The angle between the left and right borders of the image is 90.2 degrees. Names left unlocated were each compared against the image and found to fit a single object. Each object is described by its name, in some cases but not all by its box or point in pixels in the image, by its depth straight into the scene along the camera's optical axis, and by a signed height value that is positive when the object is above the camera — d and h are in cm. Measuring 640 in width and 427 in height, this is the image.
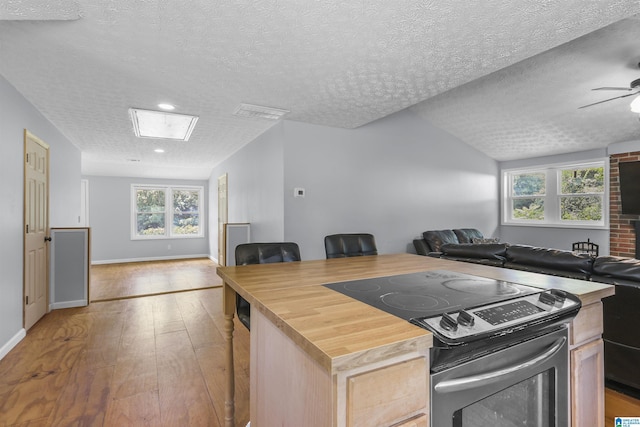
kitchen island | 75 -39
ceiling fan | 312 +130
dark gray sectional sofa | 181 -42
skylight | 370 +117
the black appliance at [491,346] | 88 -41
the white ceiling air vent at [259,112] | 343 +116
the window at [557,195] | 531 +36
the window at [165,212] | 786 +6
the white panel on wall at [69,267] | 377 -64
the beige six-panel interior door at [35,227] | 308 -14
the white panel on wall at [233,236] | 473 -33
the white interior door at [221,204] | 657 +22
